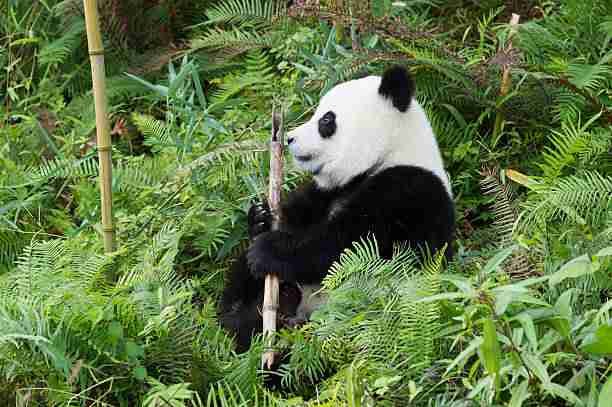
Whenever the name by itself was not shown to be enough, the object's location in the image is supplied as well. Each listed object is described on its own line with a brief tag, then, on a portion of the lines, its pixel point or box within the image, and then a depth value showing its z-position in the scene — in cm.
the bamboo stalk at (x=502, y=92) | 1123
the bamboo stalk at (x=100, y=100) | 898
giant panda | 868
